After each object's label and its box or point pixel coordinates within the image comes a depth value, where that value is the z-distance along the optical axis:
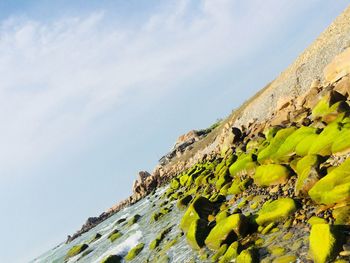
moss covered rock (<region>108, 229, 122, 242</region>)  45.92
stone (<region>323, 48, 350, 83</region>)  33.74
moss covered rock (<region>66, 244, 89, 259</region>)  56.76
